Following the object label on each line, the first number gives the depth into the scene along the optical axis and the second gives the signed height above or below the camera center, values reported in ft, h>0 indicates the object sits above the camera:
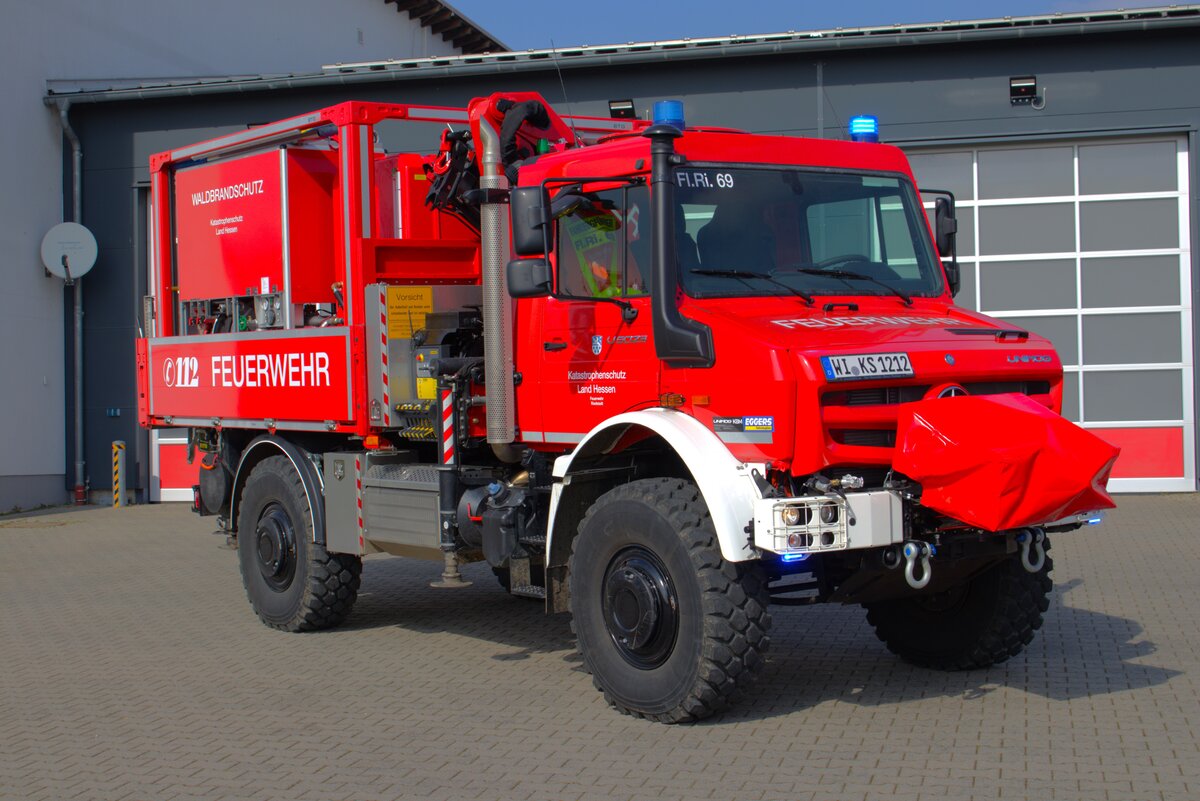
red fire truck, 20.67 -0.39
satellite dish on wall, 61.98 +5.78
